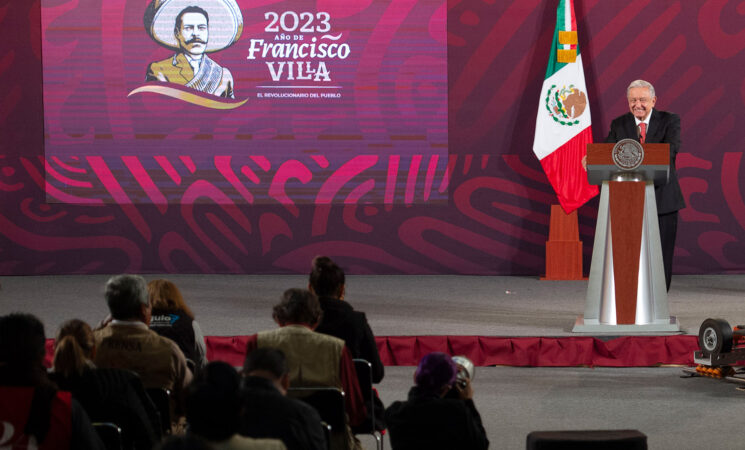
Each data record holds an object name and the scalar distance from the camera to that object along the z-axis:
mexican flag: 18.37
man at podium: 12.90
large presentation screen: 18.94
